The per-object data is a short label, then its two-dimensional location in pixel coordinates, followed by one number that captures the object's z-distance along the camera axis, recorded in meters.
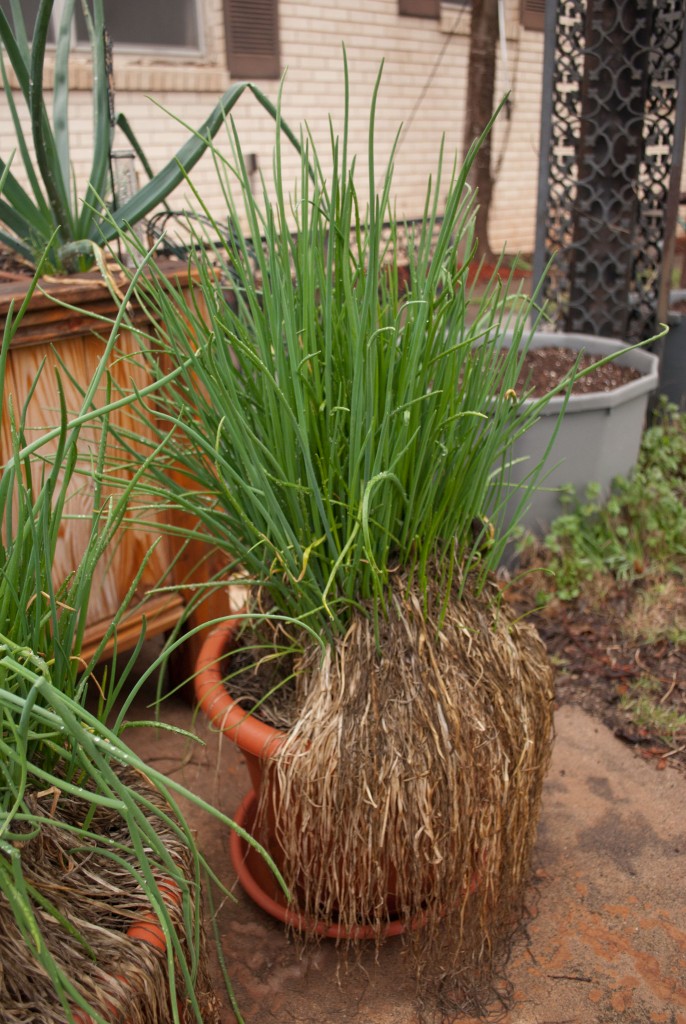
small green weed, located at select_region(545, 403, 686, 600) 2.46
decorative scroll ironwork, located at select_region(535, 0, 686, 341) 2.86
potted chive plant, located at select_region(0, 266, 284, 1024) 0.74
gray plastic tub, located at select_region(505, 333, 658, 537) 2.46
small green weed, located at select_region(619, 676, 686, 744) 1.98
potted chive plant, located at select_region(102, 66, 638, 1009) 1.22
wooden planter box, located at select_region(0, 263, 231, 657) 1.58
